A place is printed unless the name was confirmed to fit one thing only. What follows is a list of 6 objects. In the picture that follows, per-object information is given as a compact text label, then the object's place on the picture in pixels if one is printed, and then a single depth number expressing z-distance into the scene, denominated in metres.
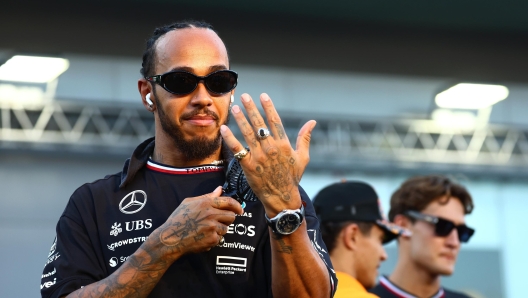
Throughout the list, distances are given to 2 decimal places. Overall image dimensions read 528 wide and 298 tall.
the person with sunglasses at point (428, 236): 10.12
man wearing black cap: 8.39
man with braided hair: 4.34
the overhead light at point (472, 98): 23.93
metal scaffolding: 24.31
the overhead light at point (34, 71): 21.19
